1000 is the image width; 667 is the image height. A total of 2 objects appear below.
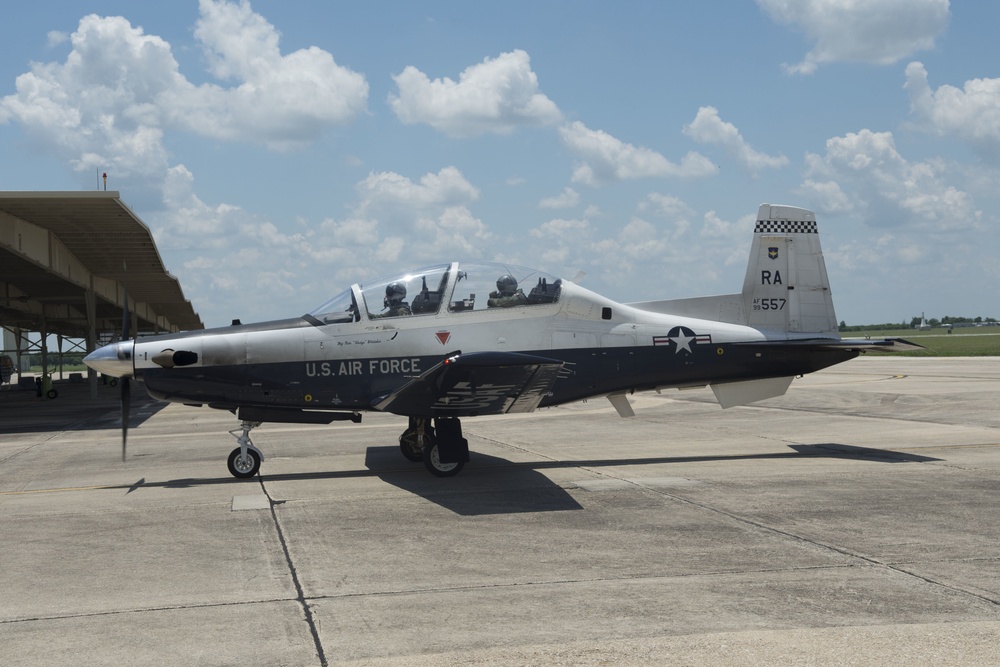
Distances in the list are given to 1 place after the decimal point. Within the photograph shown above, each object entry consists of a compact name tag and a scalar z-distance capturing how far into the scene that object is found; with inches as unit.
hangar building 923.4
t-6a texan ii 406.6
